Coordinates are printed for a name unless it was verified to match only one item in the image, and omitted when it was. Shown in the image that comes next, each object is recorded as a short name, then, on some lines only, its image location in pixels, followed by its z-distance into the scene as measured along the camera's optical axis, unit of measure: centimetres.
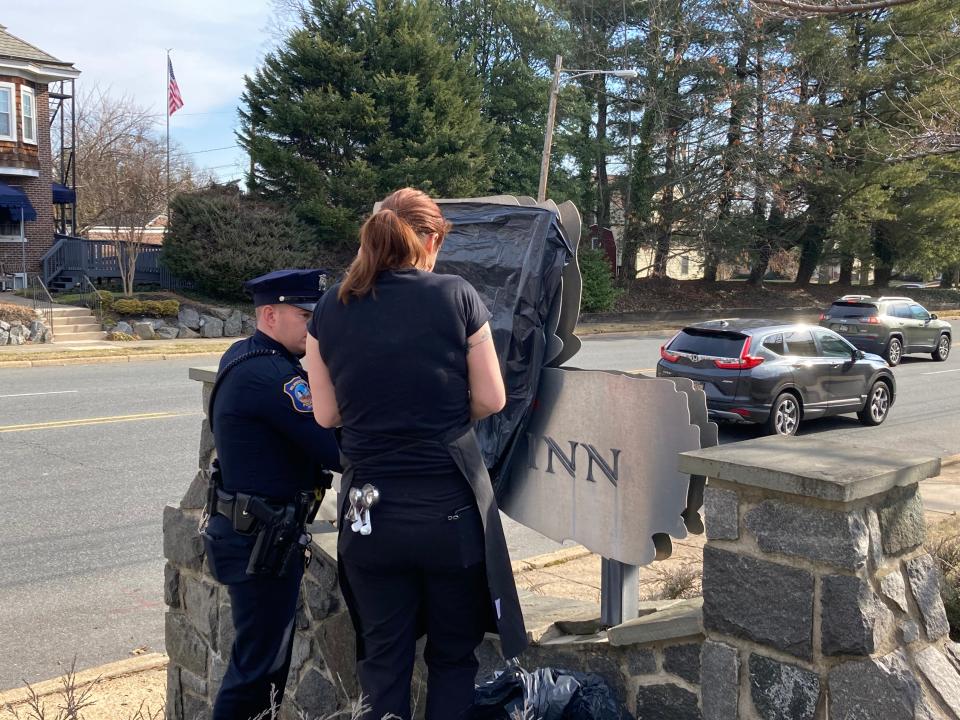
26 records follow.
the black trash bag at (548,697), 279
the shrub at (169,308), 2267
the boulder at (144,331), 2177
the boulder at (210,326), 2305
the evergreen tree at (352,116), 2584
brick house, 2733
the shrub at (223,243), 2441
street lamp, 2284
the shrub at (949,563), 369
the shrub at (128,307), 2242
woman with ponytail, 249
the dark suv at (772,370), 1140
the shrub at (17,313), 2019
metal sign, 274
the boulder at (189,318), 2306
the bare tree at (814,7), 534
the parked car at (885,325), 2095
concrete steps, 2106
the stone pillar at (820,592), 215
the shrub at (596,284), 3083
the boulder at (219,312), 2354
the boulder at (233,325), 2347
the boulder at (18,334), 1985
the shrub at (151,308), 2256
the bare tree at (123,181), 2455
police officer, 300
